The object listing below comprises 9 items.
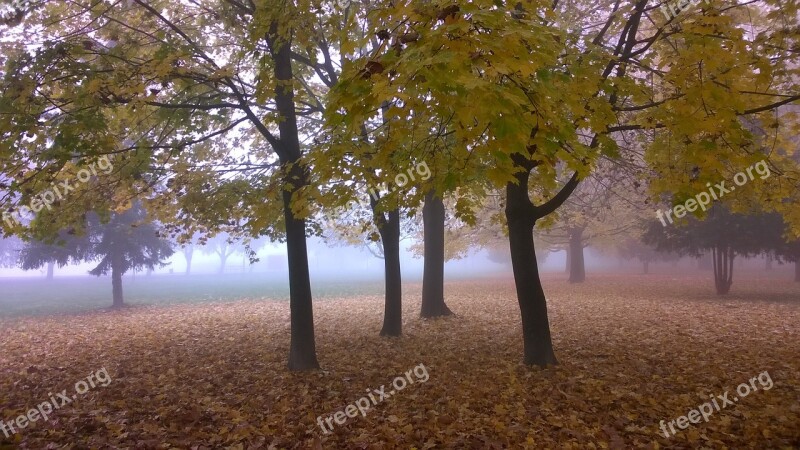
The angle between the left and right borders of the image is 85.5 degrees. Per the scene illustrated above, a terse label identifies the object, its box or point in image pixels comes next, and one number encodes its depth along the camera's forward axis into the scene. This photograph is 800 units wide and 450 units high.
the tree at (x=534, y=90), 3.02
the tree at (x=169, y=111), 6.40
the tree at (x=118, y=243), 23.06
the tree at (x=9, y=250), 50.59
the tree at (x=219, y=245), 70.80
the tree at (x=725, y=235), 18.20
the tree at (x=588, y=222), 21.03
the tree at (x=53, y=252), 22.66
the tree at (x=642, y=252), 36.47
